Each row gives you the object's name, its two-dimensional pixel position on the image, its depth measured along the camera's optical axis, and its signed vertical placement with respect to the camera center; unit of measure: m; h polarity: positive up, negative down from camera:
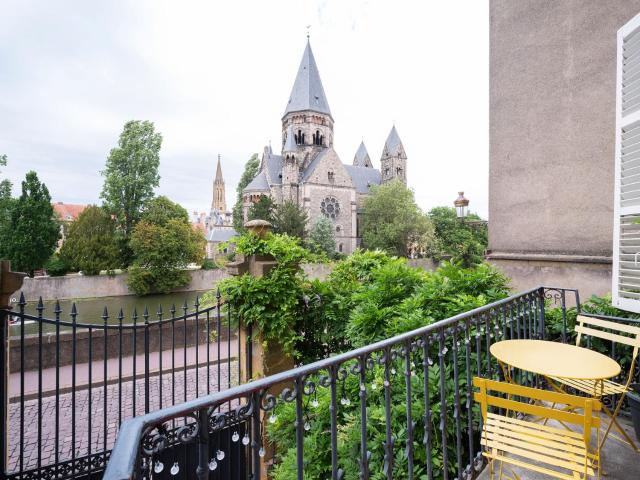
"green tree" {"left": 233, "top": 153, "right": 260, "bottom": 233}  49.80 +9.28
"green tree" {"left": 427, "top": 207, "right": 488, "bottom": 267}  40.41 +0.81
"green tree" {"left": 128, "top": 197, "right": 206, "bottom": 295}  32.16 -1.16
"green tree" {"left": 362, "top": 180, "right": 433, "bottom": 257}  43.00 +2.20
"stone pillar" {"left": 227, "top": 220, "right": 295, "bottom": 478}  4.61 -1.48
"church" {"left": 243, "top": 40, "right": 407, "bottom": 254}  48.41 +9.85
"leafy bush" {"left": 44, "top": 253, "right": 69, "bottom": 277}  33.19 -2.77
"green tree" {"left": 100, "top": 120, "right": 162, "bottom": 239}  33.84 +6.34
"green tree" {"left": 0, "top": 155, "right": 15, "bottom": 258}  29.41 +2.34
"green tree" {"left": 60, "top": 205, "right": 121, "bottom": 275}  32.75 -0.67
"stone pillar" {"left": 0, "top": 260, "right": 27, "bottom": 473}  3.25 -0.83
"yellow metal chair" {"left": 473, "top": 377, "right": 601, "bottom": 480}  1.78 -1.20
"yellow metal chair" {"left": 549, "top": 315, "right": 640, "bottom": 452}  2.93 -1.14
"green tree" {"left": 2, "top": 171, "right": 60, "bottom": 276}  30.72 +0.77
